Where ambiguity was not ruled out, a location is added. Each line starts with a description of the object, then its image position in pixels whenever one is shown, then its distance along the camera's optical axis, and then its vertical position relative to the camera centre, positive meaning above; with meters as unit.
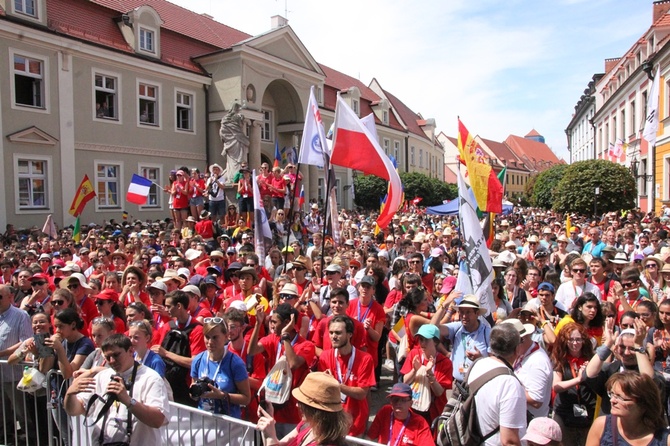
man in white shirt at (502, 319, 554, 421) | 3.78 -1.19
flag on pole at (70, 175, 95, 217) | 14.66 +0.37
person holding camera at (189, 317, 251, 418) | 3.95 -1.22
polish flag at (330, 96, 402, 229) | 7.64 +0.81
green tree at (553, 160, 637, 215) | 23.66 +0.74
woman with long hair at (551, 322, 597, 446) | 4.05 -1.36
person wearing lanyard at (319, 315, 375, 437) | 4.14 -1.25
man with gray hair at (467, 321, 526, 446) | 3.08 -1.11
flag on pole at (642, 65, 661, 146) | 17.34 +2.86
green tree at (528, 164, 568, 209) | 37.66 +1.51
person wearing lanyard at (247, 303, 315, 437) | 4.41 -1.14
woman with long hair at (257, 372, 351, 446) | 2.70 -1.03
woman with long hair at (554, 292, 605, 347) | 4.78 -0.99
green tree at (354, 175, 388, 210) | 37.03 +1.22
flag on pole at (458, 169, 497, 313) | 5.30 -0.48
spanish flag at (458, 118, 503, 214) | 7.16 +0.44
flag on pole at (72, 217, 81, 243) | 12.56 -0.56
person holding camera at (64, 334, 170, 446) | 3.42 -1.22
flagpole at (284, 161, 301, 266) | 8.22 -0.06
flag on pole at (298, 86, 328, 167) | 8.27 +1.08
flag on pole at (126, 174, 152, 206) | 15.10 +0.56
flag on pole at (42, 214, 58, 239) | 14.53 -0.50
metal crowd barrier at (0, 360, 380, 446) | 3.72 -1.64
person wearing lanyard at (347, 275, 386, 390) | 5.49 -1.08
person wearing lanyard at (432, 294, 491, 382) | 4.46 -1.09
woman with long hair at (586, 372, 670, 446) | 2.82 -1.10
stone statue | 19.36 +2.44
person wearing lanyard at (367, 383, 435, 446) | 3.68 -1.52
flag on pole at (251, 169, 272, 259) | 9.20 -0.33
